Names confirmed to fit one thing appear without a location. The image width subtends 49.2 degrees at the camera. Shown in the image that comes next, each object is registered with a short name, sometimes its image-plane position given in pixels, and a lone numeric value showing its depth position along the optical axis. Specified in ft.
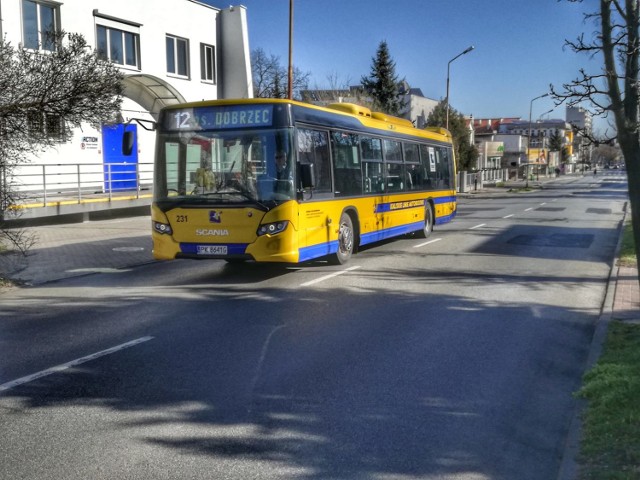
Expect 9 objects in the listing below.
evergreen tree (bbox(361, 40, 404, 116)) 202.39
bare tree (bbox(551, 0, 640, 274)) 17.54
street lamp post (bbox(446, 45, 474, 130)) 148.91
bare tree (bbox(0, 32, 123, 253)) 32.14
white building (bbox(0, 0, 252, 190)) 75.41
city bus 35.42
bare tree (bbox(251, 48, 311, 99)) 200.72
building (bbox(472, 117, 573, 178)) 318.45
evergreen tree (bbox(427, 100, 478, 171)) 195.93
